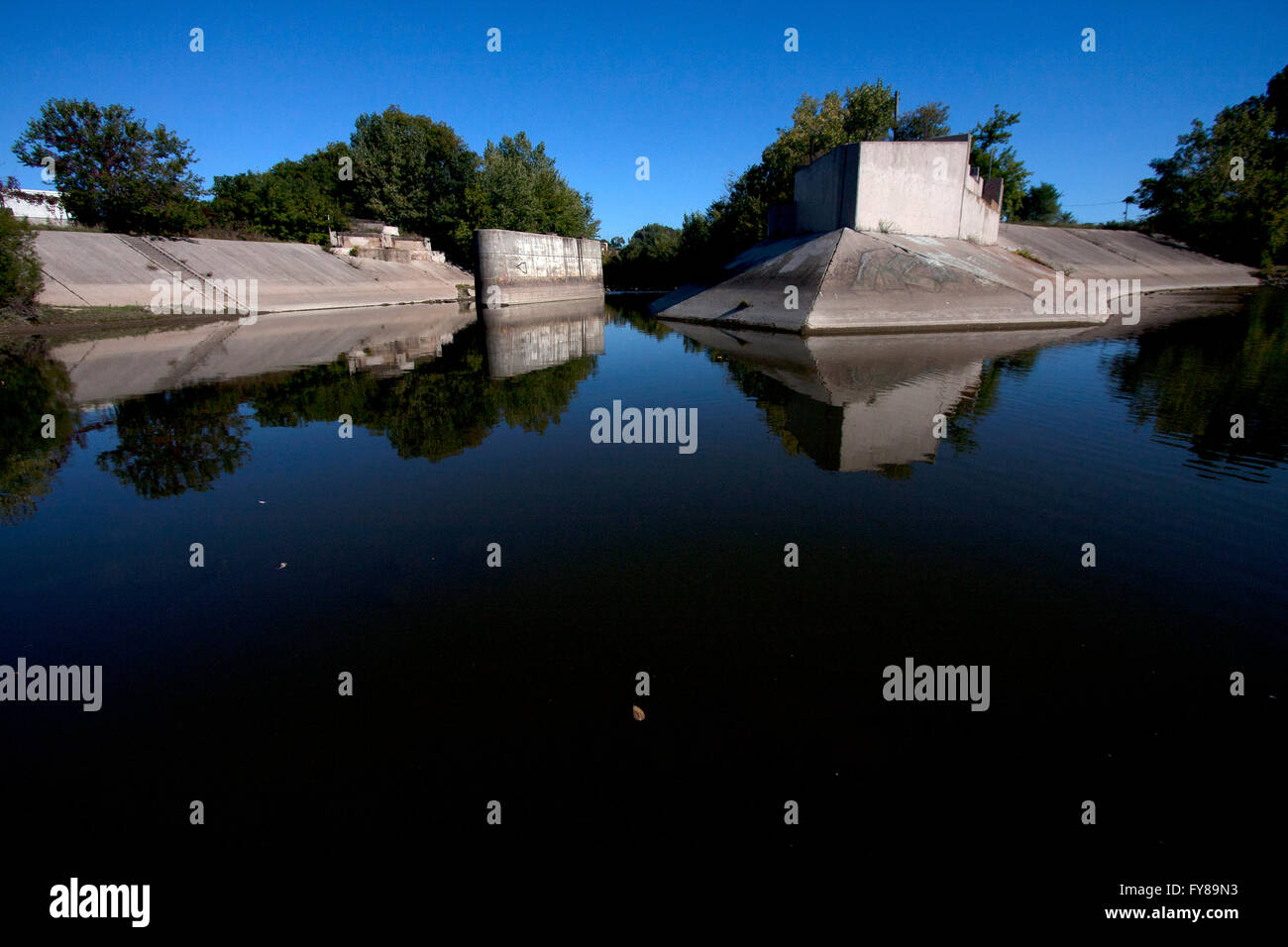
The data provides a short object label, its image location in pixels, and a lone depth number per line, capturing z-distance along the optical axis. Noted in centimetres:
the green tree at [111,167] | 3912
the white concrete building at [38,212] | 5375
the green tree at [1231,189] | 5281
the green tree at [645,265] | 7612
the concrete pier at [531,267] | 4453
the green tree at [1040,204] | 8940
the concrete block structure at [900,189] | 3322
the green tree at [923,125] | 6084
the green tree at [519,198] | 6041
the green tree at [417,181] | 6259
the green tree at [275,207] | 5109
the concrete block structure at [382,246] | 5375
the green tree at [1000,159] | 5322
